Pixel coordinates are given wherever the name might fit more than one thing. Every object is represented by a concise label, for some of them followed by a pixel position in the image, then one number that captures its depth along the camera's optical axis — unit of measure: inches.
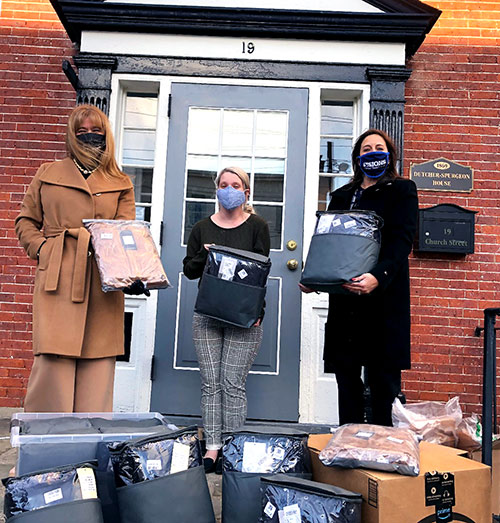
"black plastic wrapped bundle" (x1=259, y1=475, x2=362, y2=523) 74.4
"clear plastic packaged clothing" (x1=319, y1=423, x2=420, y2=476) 78.0
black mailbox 171.9
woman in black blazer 102.2
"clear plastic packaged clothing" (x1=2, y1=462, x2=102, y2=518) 71.5
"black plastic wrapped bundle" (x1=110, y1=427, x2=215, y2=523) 76.3
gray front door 166.7
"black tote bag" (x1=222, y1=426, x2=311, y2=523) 84.3
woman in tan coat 104.7
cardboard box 75.7
